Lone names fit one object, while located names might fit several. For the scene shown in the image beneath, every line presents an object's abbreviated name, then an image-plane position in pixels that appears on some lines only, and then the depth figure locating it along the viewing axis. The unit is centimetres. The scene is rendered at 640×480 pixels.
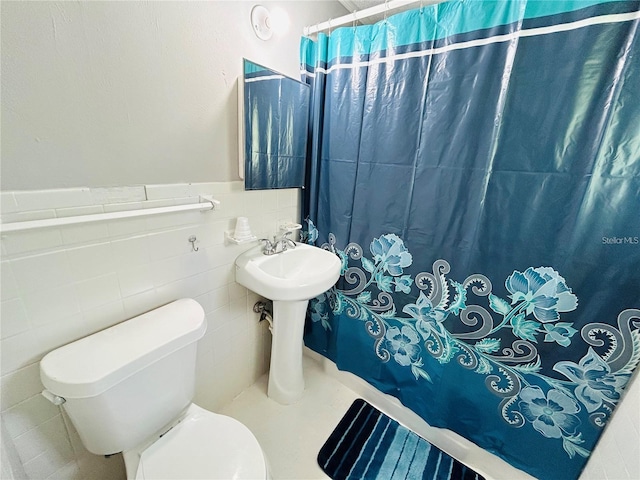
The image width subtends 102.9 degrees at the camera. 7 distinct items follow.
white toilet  69
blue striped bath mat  120
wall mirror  109
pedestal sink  109
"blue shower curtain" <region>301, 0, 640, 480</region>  82
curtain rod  104
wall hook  104
